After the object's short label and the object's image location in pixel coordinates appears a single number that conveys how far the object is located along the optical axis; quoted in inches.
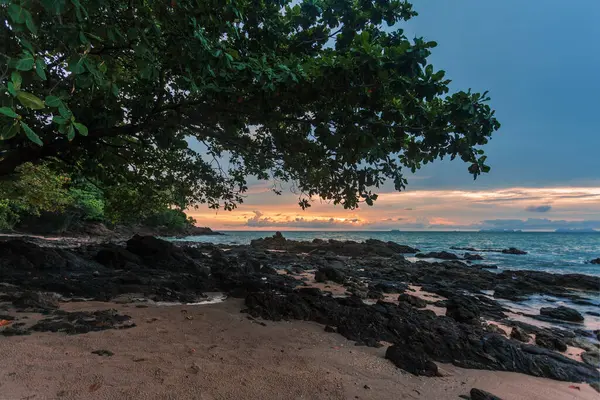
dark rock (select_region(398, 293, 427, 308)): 386.3
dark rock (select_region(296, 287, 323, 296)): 323.9
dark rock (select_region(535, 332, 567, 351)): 271.1
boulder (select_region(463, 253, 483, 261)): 1306.1
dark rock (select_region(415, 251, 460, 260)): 1282.0
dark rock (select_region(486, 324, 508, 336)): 298.1
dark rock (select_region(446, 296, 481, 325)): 321.1
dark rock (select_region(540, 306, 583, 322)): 392.8
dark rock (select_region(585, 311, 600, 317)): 433.7
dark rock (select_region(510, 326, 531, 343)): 286.4
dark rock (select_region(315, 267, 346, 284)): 518.0
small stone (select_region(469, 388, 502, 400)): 161.3
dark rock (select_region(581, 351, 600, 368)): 241.4
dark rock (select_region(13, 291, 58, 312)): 233.5
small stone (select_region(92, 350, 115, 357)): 164.2
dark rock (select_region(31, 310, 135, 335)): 194.5
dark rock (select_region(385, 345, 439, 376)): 185.3
